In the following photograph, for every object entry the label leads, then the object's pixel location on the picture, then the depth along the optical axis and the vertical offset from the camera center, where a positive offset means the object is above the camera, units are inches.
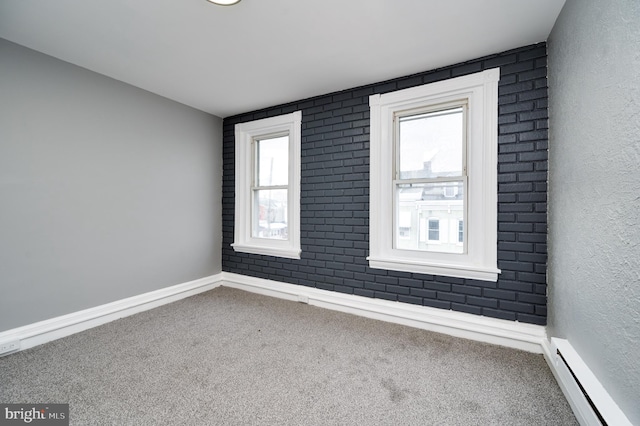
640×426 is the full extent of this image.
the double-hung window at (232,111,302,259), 134.3 +13.0
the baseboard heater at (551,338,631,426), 47.2 -35.2
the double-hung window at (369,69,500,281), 92.2 +12.9
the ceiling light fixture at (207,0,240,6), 65.1 +51.1
